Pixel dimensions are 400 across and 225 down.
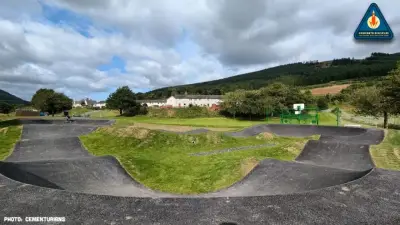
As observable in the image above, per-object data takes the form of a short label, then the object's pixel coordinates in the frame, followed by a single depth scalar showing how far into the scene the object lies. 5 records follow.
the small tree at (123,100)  83.44
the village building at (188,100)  132.60
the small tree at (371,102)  37.50
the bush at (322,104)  90.00
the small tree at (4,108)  113.69
